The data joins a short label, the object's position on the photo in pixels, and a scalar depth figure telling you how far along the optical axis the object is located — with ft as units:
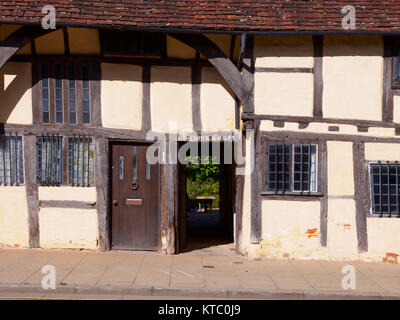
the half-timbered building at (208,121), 30.45
